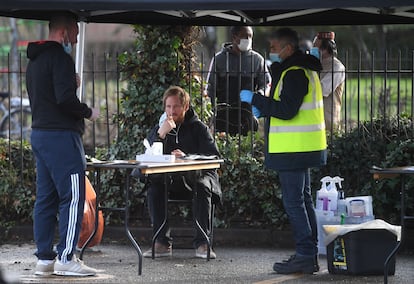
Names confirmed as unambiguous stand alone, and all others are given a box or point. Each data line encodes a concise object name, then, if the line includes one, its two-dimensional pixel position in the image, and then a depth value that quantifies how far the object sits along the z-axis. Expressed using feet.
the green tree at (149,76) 66.18
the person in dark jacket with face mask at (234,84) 67.56
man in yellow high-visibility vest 51.93
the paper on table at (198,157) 56.75
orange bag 57.57
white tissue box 54.03
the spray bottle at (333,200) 57.06
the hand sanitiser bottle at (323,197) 57.36
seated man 58.59
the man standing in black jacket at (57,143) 49.73
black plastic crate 52.80
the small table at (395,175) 49.42
